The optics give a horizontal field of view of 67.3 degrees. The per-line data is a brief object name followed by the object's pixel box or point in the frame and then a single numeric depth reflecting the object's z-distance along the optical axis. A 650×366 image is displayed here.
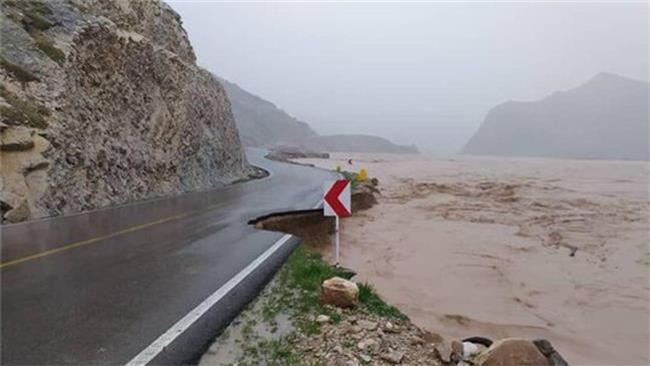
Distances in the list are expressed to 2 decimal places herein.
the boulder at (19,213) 12.54
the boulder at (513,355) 5.08
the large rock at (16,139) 13.61
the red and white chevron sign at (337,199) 9.65
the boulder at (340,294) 6.47
